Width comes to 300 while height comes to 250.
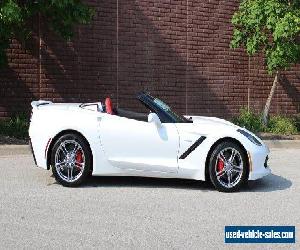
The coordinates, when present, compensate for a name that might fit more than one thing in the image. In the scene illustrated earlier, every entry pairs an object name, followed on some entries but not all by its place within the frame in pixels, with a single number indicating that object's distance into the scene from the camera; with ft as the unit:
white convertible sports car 25.40
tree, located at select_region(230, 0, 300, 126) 47.03
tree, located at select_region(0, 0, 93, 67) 36.11
